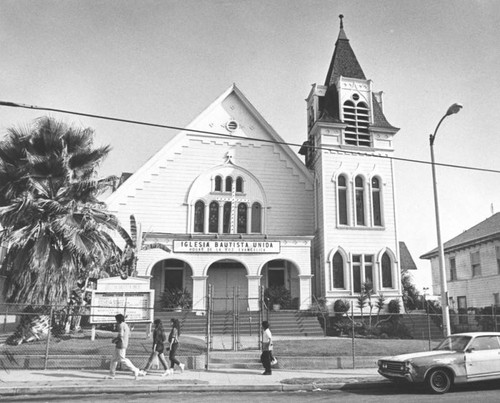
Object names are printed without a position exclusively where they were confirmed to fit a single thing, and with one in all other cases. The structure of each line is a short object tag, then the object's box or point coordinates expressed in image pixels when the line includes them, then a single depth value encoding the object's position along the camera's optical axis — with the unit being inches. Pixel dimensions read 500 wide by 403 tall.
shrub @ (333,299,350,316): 992.9
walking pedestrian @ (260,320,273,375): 543.5
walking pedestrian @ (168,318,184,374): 542.9
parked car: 463.8
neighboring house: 1119.6
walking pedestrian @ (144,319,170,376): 536.7
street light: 626.7
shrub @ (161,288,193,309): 952.5
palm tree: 650.2
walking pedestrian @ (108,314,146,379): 509.0
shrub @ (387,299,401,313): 1015.6
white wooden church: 1008.2
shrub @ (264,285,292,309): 989.8
